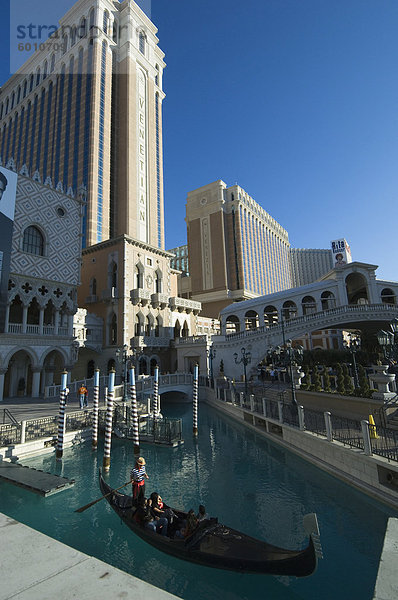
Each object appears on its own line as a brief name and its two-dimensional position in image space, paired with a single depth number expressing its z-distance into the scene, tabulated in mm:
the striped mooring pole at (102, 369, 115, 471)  12391
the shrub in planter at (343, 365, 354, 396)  16400
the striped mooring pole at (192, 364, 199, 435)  17161
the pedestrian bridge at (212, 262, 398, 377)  30469
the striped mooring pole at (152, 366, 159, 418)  19430
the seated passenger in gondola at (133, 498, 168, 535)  7086
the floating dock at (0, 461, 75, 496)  9648
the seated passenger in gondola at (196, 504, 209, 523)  6957
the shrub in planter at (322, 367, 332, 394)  17280
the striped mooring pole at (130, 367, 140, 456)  13874
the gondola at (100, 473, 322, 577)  5330
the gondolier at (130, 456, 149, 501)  8812
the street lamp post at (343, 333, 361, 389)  19975
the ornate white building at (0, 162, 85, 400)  21219
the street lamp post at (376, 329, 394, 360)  13508
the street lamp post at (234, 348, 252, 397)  29573
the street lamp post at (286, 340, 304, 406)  15297
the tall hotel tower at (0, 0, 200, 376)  31172
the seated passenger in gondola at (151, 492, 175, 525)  7309
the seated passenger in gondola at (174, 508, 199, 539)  6633
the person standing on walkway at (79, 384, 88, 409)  17234
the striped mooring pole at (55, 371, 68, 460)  13087
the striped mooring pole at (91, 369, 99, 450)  14242
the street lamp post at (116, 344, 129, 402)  19469
